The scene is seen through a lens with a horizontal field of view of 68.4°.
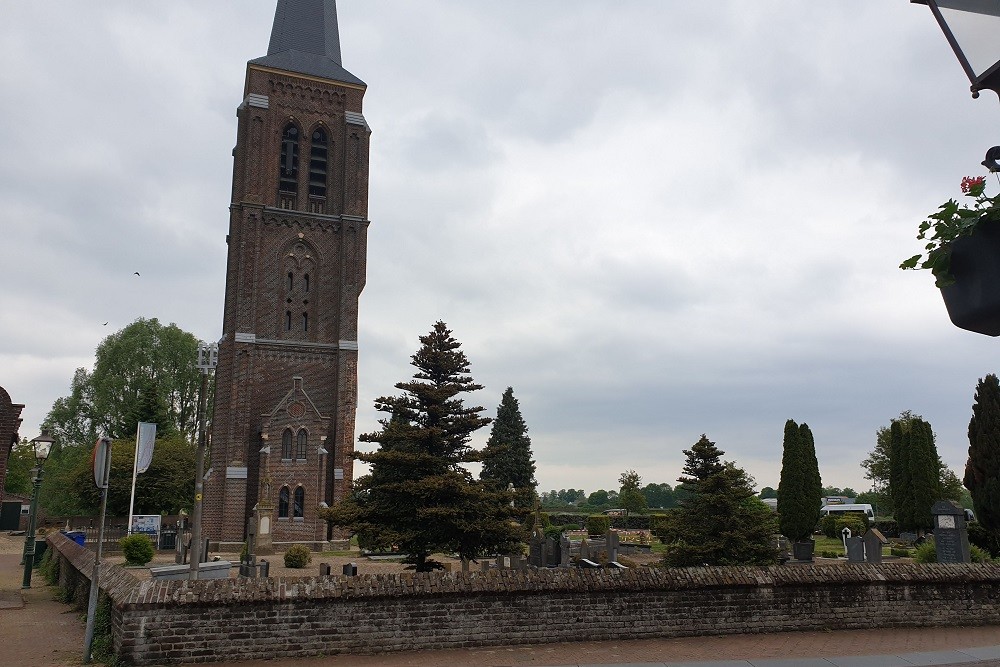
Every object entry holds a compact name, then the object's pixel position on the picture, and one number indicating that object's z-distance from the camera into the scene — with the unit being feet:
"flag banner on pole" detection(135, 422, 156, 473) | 85.20
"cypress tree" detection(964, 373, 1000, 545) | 84.89
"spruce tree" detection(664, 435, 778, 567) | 54.90
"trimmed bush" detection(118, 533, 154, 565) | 89.25
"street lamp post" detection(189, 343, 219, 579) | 62.85
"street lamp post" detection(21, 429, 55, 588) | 65.05
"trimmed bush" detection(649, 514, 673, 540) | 56.75
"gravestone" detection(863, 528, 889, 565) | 72.75
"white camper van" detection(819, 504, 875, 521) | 209.02
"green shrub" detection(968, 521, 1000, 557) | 85.10
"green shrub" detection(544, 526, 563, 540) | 131.05
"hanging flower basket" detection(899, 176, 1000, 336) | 7.48
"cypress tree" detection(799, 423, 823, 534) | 122.93
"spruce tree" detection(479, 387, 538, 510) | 204.23
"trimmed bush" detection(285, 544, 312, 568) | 95.45
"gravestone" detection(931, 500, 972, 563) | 67.26
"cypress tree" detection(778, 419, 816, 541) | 122.62
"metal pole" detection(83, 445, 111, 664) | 33.42
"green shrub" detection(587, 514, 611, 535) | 160.66
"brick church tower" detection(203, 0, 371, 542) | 134.82
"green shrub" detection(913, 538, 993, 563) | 68.35
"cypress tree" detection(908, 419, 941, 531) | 126.11
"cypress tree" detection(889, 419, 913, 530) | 129.90
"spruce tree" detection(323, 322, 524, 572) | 57.16
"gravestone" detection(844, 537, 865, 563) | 74.49
